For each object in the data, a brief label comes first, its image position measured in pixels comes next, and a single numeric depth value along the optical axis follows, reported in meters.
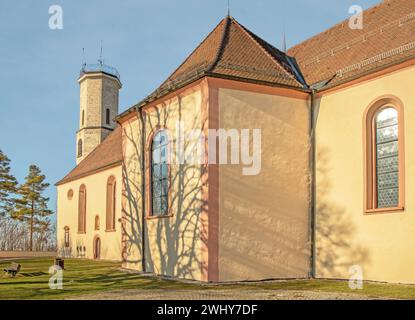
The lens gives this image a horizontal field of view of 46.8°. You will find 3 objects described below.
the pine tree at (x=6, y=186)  50.04
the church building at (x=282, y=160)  13.95
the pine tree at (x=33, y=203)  51.75
